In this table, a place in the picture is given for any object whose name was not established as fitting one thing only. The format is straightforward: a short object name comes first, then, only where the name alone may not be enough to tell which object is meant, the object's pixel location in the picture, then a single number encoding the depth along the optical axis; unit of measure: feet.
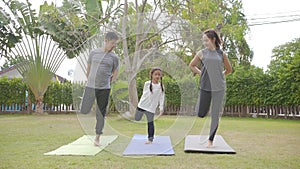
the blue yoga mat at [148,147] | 11.20
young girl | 13.75
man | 11.60
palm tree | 36.29
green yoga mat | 11.41
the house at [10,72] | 73.75
